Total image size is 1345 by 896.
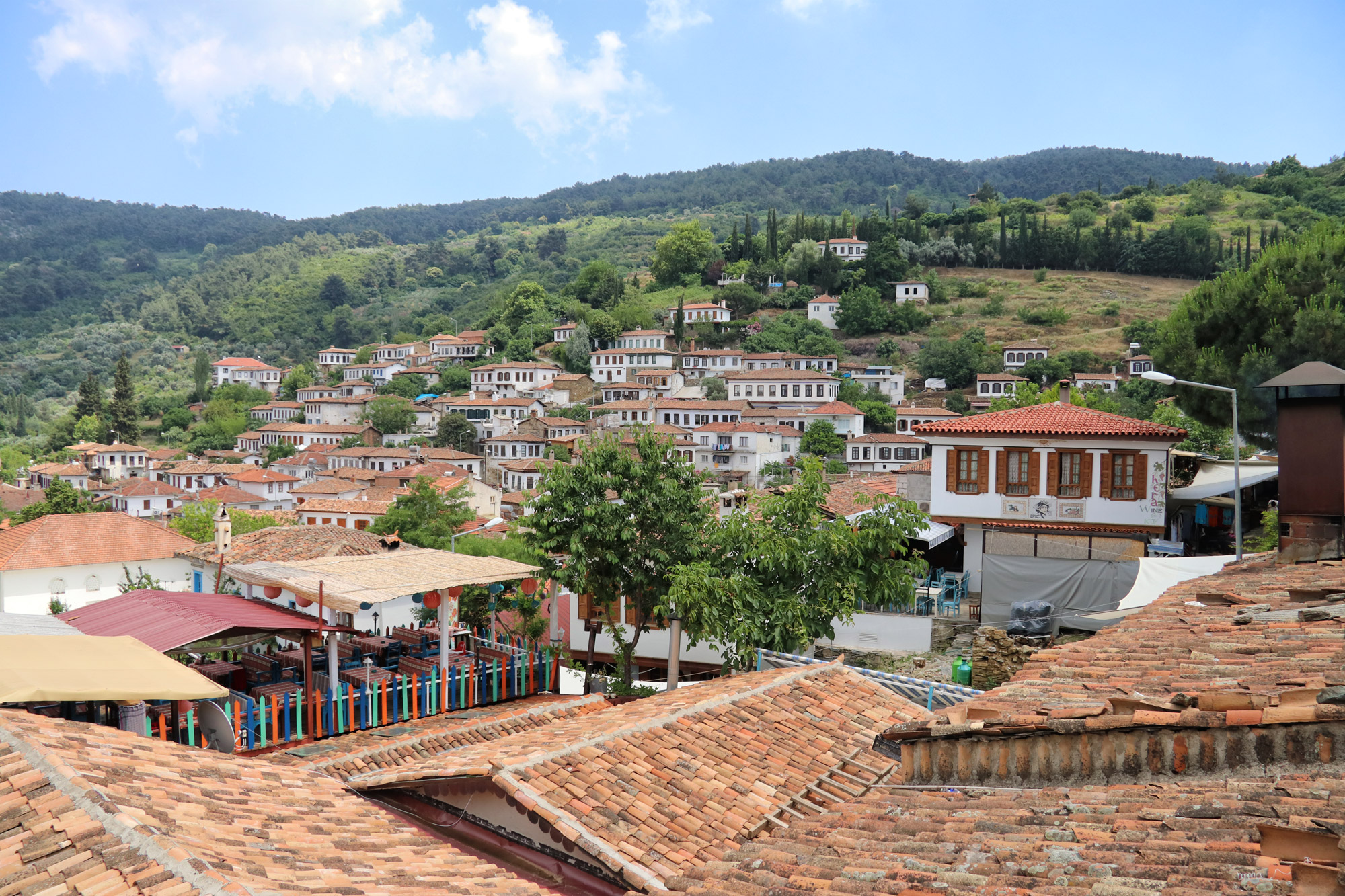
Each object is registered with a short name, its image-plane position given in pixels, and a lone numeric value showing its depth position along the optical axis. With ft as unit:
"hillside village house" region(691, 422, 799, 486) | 223.10
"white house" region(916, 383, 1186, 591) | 71.82
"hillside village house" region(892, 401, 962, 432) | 232.12
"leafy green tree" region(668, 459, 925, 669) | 46.09
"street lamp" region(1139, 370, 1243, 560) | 43.70
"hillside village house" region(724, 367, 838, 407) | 256.52
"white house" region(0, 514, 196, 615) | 106.83
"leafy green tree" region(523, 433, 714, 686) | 49.67
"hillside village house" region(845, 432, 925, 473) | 222.07
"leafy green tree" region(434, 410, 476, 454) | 264.93
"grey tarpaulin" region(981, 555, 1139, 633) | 61.05
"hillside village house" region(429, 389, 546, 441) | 270.67
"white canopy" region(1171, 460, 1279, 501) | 76.33
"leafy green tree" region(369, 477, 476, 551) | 132.16
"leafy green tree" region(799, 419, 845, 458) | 222.69
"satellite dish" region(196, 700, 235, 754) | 32.86
